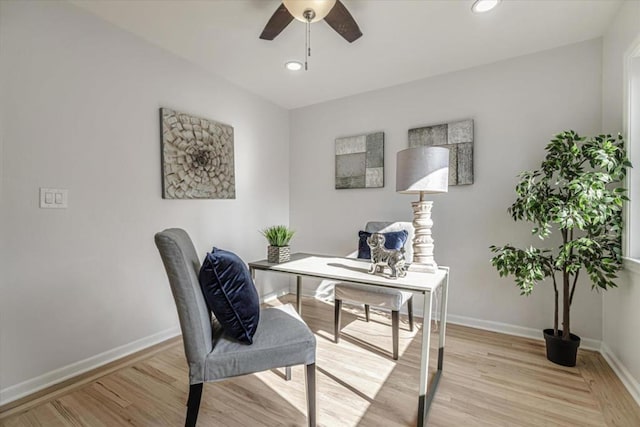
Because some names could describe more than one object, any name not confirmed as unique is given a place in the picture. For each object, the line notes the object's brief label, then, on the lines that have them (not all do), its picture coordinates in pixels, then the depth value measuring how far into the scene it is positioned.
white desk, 1.48
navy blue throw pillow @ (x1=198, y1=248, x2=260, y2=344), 1.33
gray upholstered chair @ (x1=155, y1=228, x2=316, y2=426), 1.28
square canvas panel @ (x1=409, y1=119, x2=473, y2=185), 2.70
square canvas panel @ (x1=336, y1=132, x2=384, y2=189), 3.20
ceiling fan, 1.59
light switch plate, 1.81
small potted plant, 2.22
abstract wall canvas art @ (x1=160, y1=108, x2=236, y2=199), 2.46
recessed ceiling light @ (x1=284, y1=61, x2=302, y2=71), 2.64
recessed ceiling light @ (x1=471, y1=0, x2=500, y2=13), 1.84
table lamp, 1.75
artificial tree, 1.82
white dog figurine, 1.68
